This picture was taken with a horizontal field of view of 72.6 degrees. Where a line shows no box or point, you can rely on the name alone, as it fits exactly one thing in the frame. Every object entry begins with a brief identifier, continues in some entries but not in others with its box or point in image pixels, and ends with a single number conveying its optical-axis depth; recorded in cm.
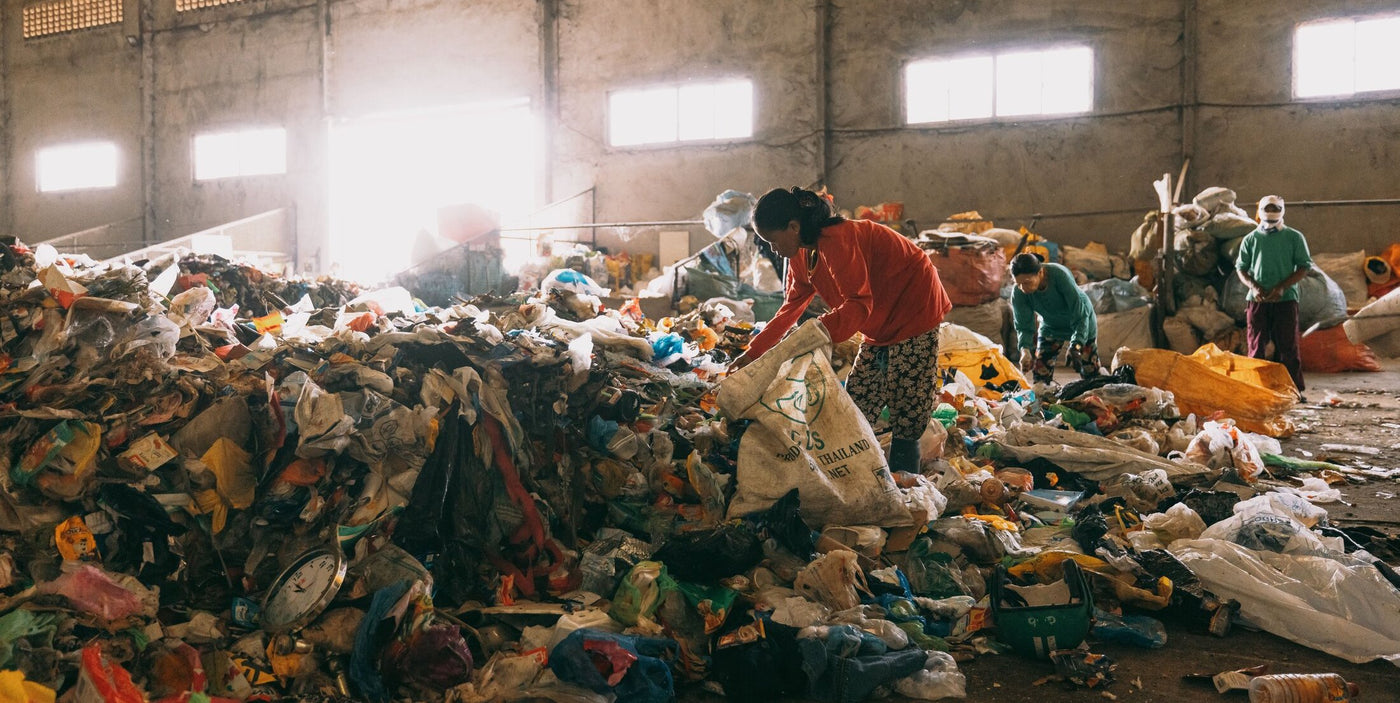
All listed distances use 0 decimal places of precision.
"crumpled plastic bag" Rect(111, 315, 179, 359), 362
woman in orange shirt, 348
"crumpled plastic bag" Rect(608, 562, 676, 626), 296
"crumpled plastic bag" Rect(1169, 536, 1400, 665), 284
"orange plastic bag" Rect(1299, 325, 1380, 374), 862
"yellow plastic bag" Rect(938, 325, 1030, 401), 642
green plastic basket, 282
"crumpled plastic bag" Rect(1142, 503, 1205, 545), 368
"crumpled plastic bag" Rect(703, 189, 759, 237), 1009
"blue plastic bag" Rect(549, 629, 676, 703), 261
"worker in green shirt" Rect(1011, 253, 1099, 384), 594
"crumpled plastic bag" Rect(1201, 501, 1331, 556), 331
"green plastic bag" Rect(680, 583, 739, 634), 290
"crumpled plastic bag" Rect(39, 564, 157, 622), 278
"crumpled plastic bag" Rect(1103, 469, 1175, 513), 417
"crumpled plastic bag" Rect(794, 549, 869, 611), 304
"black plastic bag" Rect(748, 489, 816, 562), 333
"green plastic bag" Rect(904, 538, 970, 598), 331
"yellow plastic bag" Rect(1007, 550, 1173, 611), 315
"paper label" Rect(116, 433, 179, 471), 319
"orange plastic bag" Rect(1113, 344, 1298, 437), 600
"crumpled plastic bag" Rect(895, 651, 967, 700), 265
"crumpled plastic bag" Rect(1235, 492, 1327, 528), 366
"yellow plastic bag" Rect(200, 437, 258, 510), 321
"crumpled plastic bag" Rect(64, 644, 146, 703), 240
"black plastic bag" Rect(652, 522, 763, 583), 309
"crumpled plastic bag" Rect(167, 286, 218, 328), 432
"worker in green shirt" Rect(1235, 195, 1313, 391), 686
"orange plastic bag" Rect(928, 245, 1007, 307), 951
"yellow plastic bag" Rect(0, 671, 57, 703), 235
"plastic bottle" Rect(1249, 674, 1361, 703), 246
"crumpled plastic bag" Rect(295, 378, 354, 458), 320
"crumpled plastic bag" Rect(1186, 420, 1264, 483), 485
